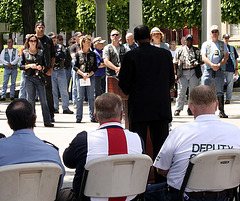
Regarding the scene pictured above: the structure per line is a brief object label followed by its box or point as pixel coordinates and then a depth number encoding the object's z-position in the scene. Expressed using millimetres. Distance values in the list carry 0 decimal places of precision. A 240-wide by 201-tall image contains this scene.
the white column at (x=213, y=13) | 18891
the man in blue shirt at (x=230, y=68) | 16844
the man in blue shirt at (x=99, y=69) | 14203
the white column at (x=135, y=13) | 21266
